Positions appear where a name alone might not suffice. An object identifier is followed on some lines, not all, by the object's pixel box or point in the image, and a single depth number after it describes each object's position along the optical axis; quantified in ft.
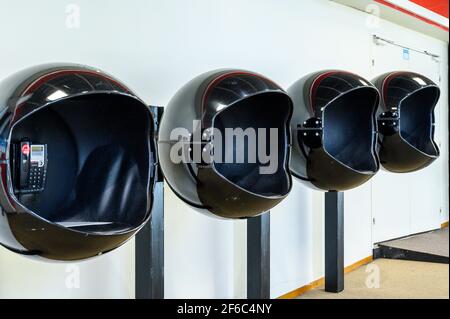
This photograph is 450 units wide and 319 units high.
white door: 16.61
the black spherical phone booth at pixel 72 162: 5.13
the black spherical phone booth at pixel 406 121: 10.19
